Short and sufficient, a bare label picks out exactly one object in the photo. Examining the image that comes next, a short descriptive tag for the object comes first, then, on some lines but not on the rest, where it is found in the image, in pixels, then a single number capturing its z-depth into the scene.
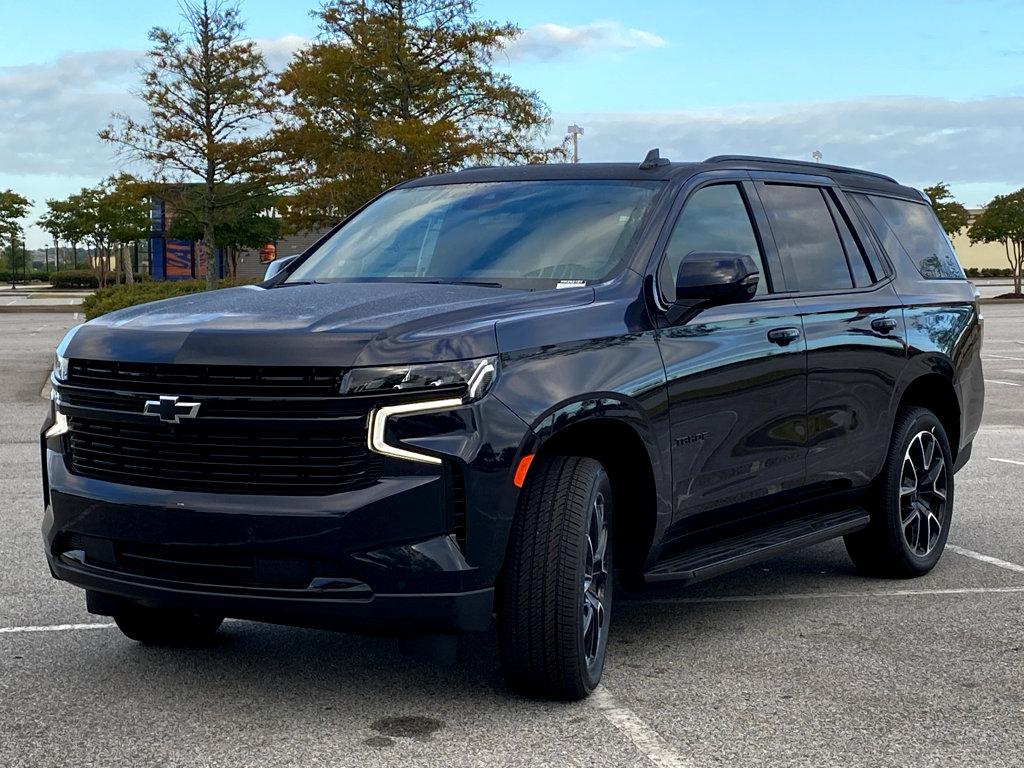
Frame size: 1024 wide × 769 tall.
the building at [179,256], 90.31
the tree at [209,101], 47.09
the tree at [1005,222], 62.78
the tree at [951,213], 69.12
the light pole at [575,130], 56.28
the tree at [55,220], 79.81
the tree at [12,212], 73.12
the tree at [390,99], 39.44
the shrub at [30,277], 93.00
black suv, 4.48
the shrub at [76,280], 79.06
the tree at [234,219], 50.12
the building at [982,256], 106.25
